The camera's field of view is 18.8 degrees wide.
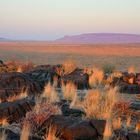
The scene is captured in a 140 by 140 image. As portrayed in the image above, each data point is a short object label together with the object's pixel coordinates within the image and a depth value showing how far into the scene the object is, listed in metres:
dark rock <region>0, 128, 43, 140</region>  9.81
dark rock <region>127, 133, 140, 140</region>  10.02
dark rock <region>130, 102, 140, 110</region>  14.15
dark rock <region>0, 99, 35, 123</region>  11.48
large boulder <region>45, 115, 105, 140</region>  9.95
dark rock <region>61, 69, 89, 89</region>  19.67
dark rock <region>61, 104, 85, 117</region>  12.50
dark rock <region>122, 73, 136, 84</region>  20.09
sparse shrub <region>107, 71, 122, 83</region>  20.77
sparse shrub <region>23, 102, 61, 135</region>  10.55
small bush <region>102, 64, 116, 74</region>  28.12
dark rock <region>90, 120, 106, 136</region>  10.27
